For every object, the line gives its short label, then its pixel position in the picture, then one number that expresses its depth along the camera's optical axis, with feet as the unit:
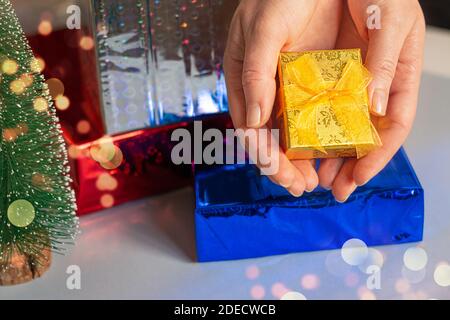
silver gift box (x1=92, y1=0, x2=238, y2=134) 2.55
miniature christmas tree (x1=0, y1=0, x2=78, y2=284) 2.13
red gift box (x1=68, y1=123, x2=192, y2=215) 2.63
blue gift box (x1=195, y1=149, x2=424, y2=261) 2.41
